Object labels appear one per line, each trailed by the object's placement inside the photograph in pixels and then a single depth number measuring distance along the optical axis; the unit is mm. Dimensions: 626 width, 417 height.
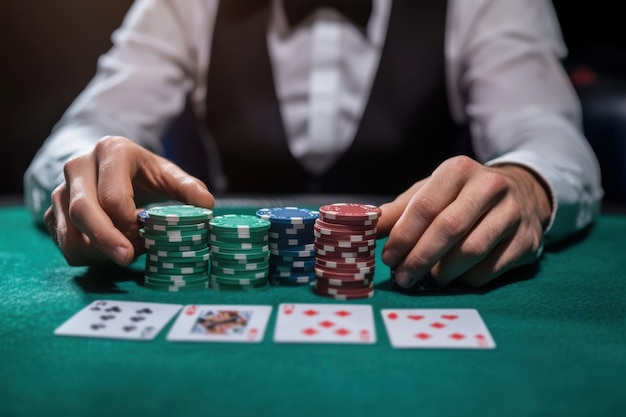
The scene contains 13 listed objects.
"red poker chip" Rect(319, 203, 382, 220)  408
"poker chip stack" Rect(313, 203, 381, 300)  404
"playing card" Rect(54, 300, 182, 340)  333
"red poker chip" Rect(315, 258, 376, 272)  404
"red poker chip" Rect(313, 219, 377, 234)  410
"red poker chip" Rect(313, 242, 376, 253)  408
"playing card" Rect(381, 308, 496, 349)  324
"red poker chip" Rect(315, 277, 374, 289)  402
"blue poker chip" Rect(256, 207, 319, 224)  433
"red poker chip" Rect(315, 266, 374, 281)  403
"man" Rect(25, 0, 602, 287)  695
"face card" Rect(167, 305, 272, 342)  328
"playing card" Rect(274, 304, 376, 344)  330
